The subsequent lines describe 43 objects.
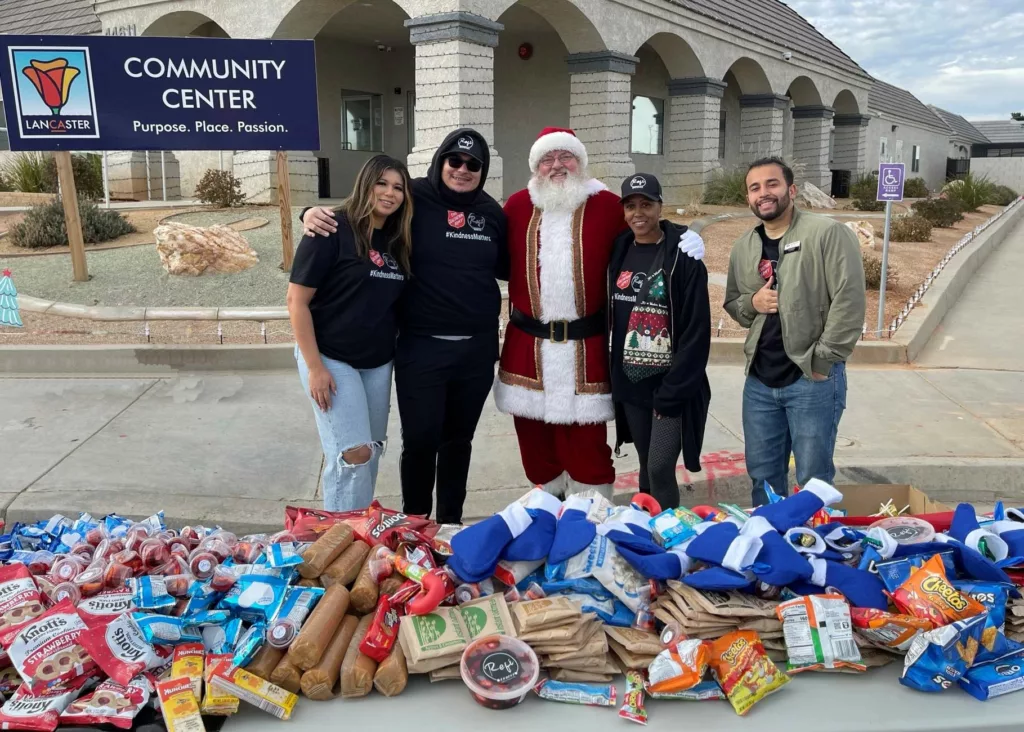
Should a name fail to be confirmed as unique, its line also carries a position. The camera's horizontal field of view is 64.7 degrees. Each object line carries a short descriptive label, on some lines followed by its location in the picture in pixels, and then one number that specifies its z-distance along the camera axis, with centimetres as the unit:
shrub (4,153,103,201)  1587
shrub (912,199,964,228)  1878
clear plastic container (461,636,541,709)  202
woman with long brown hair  331
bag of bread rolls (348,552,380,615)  236
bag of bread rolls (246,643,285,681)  207
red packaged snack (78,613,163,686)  206
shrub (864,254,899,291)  1056
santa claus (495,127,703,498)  364
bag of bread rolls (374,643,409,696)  208
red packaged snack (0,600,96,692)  202
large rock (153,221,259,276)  973
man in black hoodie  352
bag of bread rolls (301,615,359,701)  206
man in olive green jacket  334
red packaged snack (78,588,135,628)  218
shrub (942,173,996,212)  2498
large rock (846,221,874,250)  1325
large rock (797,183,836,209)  2058
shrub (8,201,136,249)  1123
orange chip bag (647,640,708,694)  207
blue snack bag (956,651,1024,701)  209
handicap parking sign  824
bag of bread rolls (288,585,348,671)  209
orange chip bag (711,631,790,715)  205
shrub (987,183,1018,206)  3101
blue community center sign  883
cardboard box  308
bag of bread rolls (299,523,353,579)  242
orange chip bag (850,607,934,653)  216
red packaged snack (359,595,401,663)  214
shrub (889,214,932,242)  1558
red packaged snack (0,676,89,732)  190
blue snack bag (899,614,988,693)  208
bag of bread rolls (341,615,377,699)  208
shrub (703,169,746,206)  1912
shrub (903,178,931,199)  2867
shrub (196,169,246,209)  1412
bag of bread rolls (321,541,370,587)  243
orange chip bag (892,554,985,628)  217
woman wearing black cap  342
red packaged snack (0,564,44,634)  216
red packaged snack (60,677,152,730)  193
